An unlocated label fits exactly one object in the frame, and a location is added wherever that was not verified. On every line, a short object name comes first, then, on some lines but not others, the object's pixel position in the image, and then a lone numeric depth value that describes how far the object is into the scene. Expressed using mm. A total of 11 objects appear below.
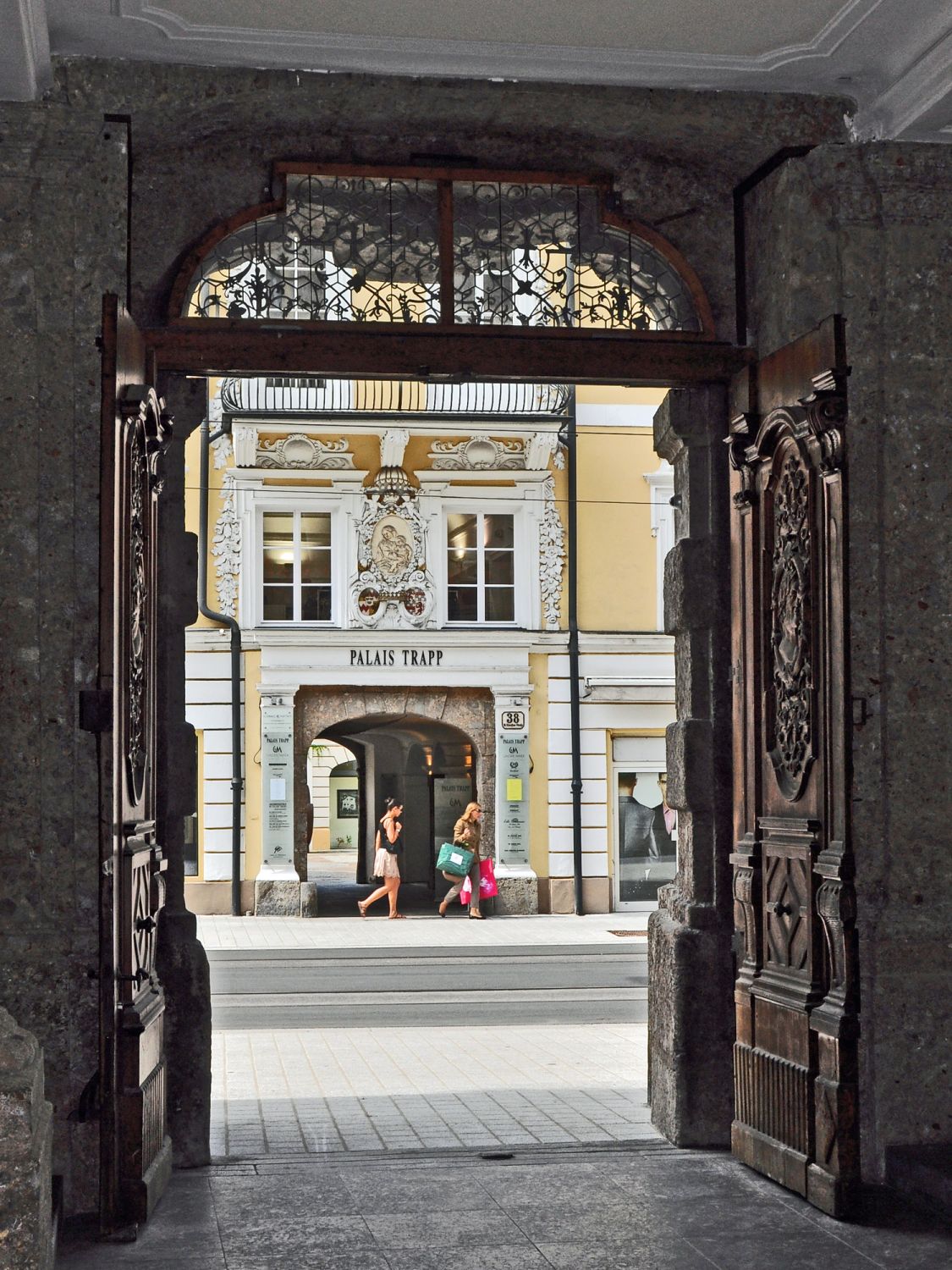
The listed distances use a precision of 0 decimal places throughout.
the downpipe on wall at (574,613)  21922
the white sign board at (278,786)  21375
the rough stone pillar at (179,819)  6727
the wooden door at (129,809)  5582
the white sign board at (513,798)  21719
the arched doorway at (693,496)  6785
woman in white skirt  21625
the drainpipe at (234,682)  21266
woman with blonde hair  21250
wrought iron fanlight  6930
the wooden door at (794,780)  5930
